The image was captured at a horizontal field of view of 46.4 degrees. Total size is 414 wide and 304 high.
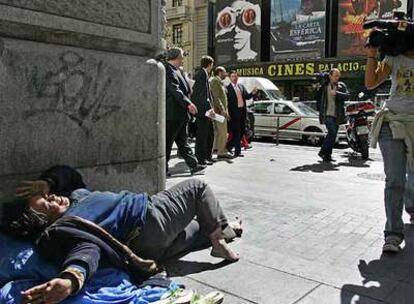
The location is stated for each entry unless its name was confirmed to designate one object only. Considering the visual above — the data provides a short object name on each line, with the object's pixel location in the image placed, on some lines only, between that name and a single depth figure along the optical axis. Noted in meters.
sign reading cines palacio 31.92
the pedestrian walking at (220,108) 9.09
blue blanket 2.53
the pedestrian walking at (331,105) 8.95
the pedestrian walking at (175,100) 7.01
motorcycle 9.47
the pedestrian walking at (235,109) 9.73
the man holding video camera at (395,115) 3.67
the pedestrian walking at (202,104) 8.14
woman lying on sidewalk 2.54
